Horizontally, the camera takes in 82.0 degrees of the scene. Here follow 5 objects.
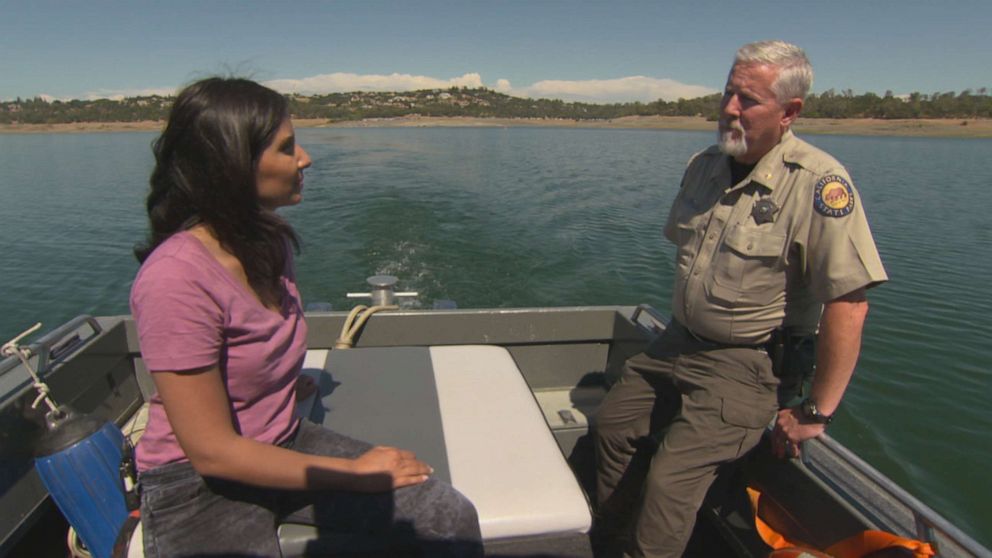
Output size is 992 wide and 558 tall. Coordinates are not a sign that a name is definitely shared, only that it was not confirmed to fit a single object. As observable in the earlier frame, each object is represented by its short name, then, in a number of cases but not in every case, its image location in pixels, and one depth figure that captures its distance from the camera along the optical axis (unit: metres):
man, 1.95
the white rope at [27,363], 2.07
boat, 1.73
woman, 1.27
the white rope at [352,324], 3.12
